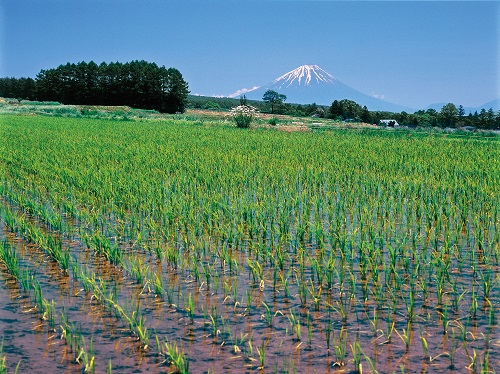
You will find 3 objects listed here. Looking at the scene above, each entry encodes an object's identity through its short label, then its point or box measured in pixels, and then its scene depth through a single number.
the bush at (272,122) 29.36
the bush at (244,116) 26.50
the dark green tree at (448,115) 54.53
